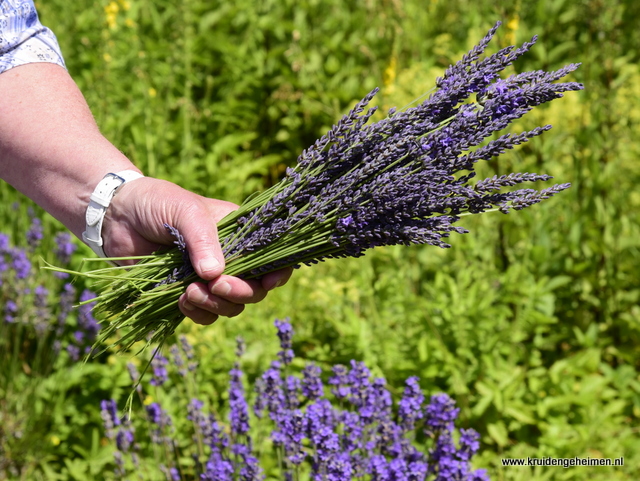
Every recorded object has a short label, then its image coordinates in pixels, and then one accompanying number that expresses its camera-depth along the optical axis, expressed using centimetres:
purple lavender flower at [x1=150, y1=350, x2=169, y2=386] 213
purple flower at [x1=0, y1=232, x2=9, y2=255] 289
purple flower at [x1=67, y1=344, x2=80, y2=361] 270
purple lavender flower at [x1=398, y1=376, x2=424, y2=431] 185
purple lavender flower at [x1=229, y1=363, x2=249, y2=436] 192
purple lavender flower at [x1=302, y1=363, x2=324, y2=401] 192
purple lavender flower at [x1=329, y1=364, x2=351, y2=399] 193
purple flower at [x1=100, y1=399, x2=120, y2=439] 214
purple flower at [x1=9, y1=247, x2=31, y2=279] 275
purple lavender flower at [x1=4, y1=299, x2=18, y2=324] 270
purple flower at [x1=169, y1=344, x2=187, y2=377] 213
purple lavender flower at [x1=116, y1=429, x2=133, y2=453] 211
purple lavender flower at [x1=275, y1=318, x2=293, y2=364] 192
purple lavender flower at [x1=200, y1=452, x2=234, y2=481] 179
